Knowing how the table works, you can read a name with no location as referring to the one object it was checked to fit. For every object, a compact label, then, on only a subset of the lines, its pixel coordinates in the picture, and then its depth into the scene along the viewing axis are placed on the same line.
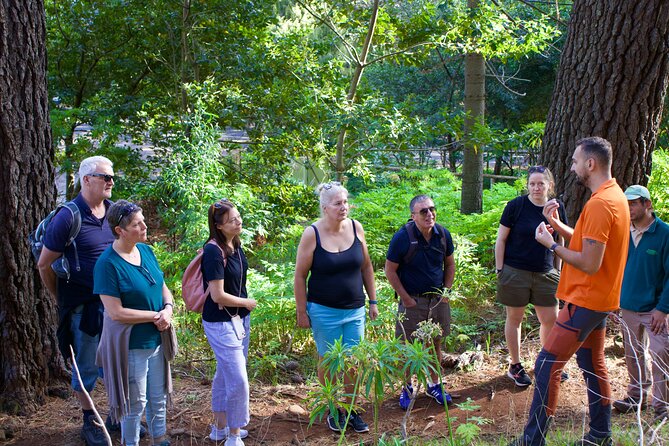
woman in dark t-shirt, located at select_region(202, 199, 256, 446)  4.52
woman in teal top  4.13
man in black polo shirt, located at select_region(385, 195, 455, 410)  5.33
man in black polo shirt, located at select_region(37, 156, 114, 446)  4.49
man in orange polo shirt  3.95
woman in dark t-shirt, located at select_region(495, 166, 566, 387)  5.40
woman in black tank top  4.89
